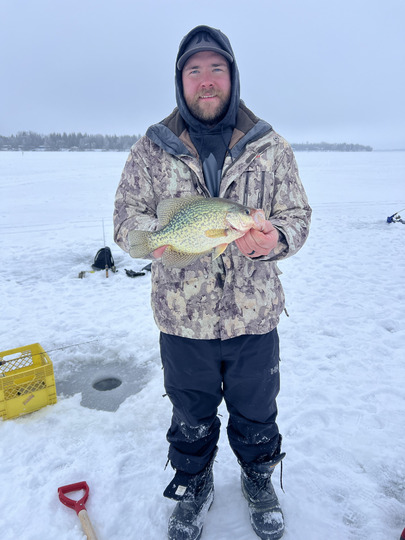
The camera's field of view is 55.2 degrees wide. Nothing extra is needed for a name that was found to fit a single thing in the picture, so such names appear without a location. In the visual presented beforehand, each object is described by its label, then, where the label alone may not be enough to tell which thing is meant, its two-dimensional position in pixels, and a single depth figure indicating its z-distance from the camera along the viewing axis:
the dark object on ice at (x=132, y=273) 7.57
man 2.43
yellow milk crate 3.47
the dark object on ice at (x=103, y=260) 7.87
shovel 2.50
